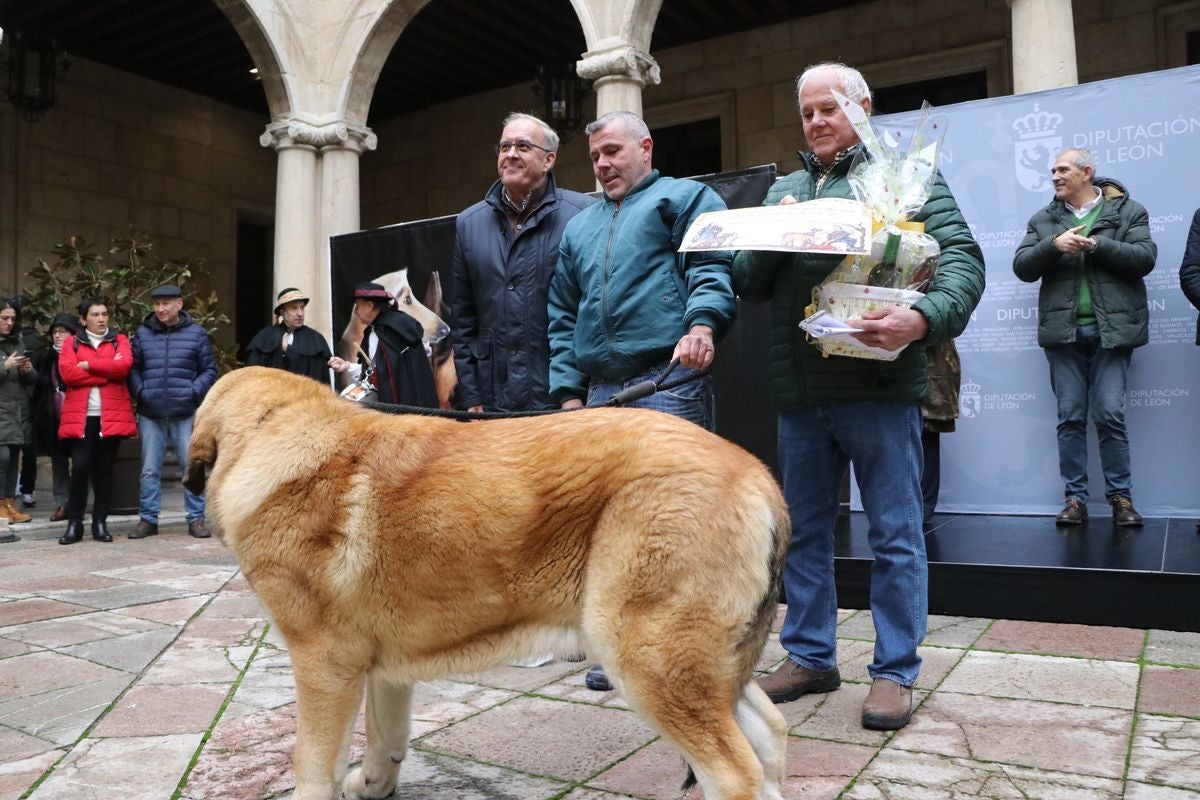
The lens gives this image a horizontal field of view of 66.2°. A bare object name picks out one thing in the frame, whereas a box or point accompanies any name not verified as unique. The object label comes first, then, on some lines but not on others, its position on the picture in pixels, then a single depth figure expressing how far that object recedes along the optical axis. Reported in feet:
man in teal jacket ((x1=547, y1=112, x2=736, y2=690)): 11.64
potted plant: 38.09
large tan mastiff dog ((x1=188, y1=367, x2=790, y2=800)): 6.86
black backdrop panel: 21.79
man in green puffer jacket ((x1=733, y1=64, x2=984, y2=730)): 10.42
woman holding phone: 28.58
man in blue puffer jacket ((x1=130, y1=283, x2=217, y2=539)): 27.30
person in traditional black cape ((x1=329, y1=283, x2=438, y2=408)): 23.22
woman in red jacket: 26.71
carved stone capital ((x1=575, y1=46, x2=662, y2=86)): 32.30
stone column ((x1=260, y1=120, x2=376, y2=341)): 36.96
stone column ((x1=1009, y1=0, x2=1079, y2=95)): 24.89
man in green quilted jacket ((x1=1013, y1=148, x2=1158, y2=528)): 19.10
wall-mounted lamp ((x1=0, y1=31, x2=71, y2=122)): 41.96
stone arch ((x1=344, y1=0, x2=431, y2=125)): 37.78
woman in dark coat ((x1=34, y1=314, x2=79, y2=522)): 30.60
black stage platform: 14.23
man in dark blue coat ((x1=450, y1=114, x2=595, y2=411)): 13.24
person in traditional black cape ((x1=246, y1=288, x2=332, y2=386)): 28.09
